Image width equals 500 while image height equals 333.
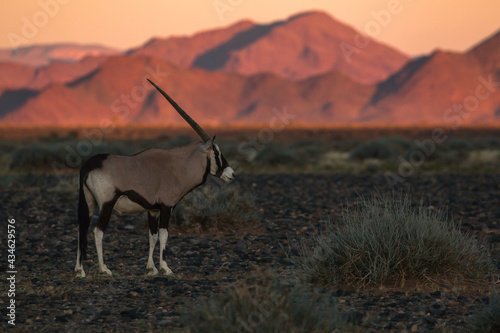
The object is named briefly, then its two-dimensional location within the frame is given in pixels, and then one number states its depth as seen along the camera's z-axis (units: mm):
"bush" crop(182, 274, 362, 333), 10812
